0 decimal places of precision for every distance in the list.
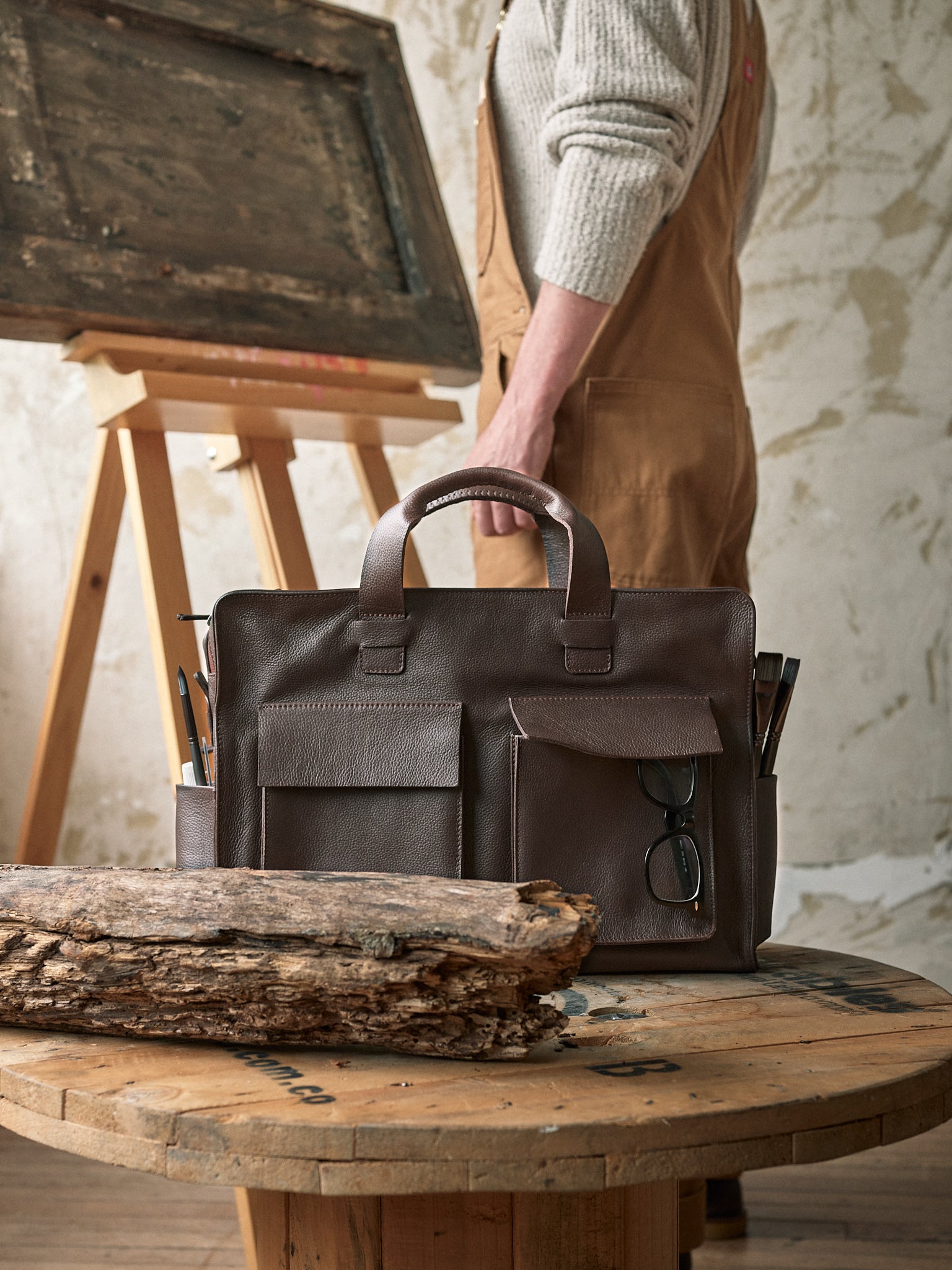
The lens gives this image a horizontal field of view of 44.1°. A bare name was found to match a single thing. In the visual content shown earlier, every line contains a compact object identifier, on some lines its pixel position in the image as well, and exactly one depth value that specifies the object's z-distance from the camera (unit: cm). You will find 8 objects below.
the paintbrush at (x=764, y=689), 93
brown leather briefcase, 87
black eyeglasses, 88
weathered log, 65
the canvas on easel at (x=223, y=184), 133
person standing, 114
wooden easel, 134
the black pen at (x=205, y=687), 90
